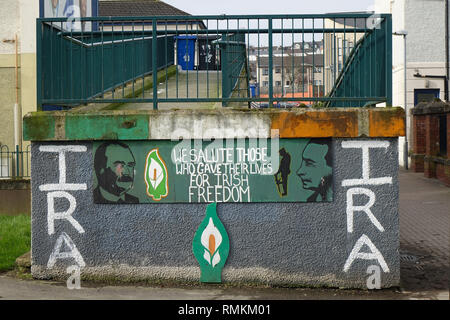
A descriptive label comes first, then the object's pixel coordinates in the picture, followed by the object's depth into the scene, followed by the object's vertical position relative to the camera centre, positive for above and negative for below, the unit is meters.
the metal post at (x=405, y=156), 26.42 -0.32
